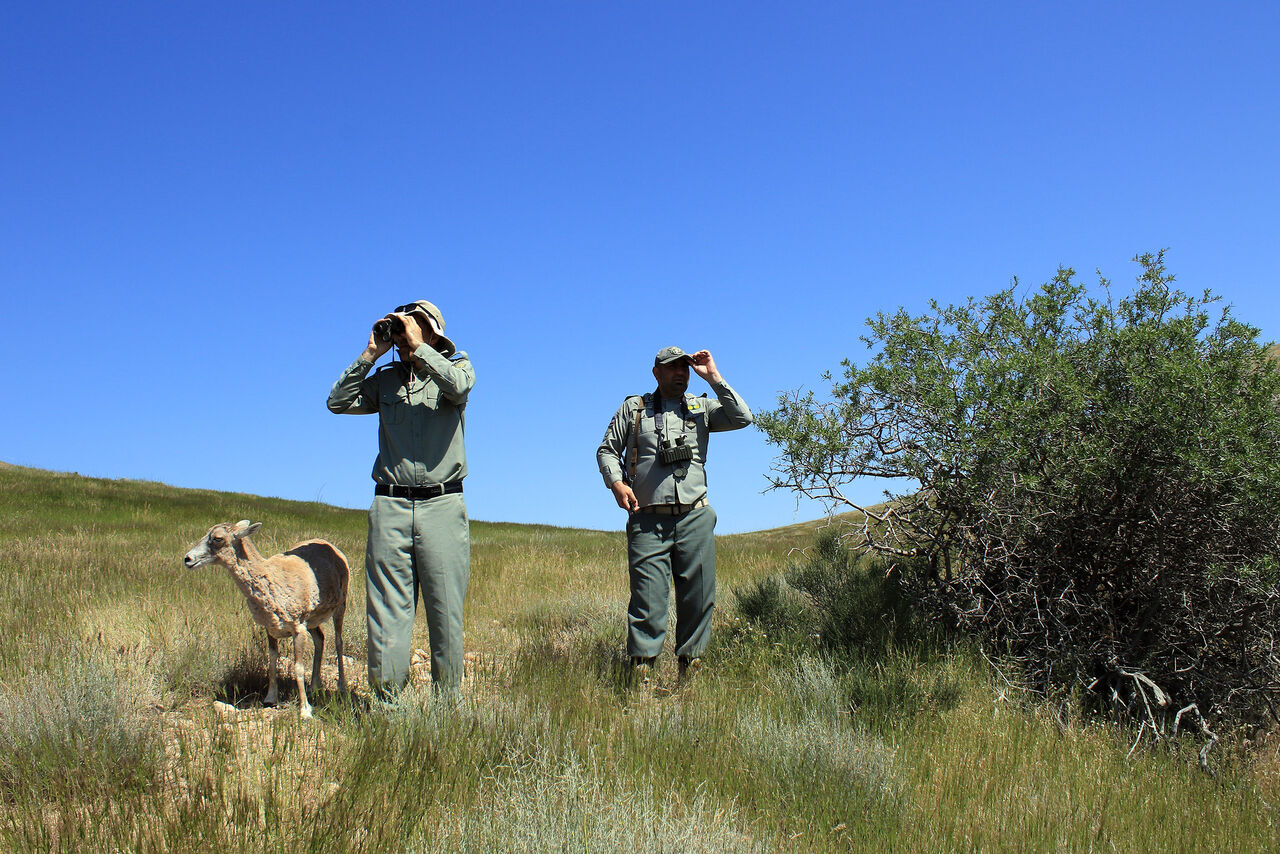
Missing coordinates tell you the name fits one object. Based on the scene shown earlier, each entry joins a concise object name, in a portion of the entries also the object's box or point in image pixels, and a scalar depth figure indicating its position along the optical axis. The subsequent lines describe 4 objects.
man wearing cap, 6.18
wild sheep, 5.31
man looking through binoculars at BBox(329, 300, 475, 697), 5.04
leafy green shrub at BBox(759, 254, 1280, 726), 5.88
